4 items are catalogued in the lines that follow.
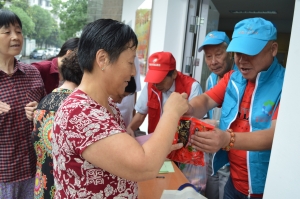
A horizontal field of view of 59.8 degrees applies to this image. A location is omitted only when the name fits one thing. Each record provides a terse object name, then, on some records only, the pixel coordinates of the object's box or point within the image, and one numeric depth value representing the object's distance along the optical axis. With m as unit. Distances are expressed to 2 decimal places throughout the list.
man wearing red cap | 1.94
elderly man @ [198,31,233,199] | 2.14
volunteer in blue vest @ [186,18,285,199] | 1.13
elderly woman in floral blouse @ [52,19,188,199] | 0.72
